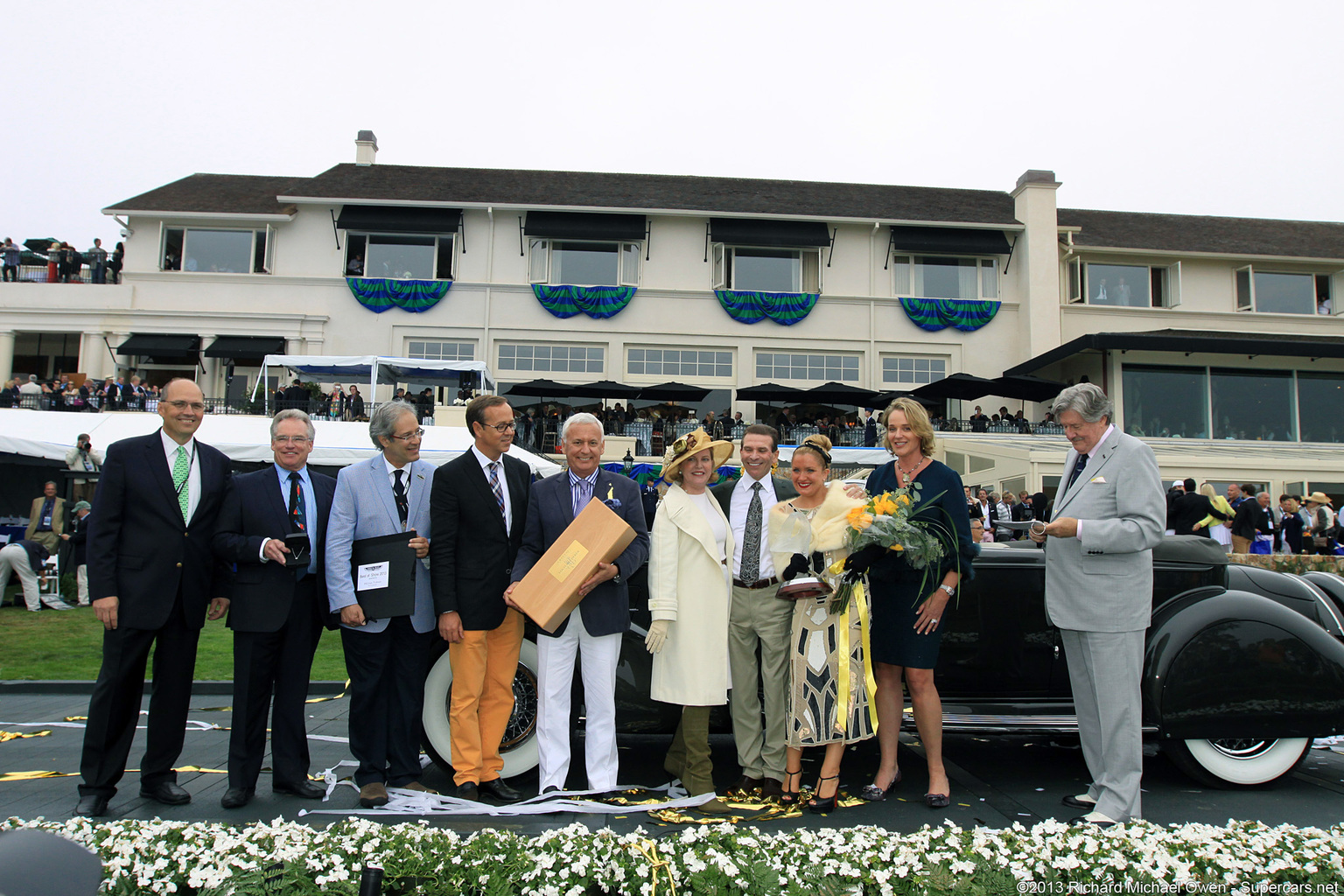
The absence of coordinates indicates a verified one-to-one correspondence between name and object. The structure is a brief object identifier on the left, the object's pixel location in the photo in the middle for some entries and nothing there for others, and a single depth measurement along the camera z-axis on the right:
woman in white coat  4.16
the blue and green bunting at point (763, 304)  26.81
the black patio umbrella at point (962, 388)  23.84
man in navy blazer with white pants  4.19
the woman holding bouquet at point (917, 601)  4.10
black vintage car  4.27
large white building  26.02
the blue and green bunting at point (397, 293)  26.02
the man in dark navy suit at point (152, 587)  4.02
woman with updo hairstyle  4.00
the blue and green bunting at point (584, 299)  26.50
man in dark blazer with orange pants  4.19
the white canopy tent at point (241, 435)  13.98
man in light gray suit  3.88
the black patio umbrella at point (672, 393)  24.64
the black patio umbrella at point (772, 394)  24.48
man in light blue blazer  4.23
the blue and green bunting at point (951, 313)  27.31
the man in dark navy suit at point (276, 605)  4.18
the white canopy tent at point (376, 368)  20.45
